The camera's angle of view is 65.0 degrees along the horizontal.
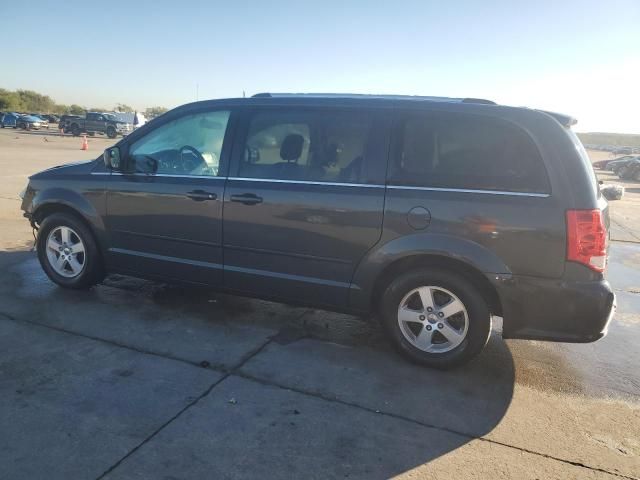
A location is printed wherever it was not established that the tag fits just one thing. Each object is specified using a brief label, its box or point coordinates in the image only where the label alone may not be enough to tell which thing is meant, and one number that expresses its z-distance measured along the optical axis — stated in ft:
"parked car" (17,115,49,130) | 138.00
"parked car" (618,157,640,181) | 88.74
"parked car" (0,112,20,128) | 141.82
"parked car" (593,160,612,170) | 112.27
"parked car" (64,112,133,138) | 126.04
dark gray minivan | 10.76
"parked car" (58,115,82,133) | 127.85
